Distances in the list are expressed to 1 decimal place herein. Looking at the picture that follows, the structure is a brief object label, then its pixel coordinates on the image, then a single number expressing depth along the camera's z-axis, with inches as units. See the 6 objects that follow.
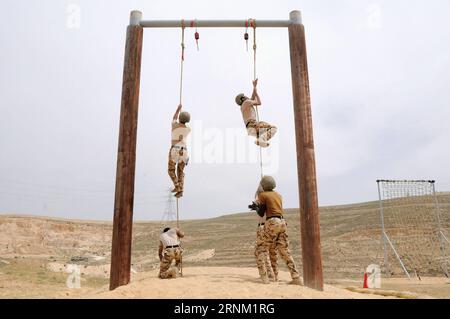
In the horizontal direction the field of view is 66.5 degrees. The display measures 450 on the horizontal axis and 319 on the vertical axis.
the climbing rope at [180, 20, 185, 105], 311.0
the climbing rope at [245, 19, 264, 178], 307.7
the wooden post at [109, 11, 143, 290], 261.0
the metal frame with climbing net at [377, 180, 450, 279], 675.4
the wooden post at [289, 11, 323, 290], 251.0
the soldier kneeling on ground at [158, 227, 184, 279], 281.7
